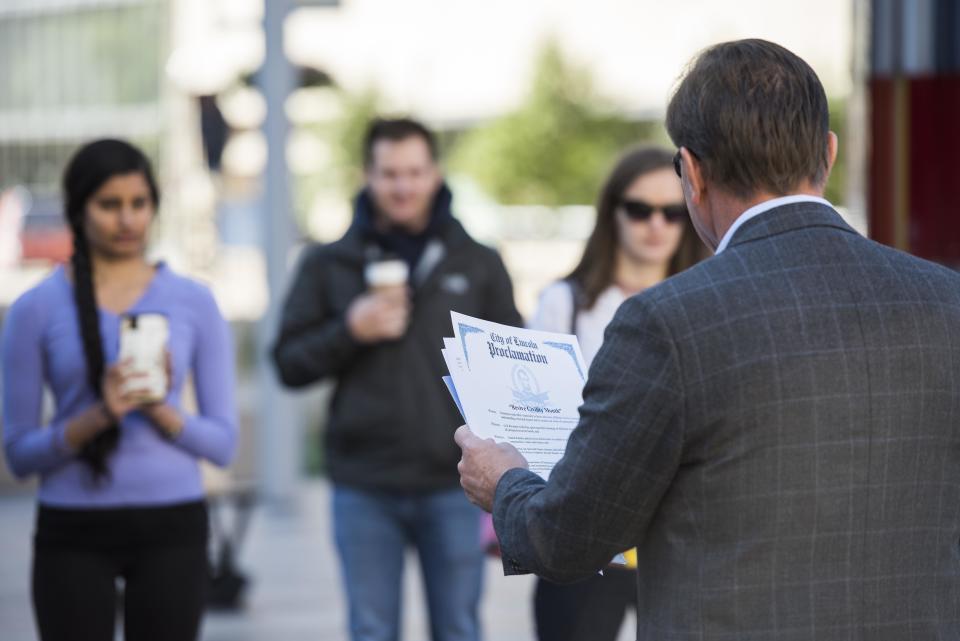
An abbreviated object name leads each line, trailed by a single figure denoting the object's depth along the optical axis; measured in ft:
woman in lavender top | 22.93
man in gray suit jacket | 13.30
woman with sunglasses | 25.62
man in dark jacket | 28.22
